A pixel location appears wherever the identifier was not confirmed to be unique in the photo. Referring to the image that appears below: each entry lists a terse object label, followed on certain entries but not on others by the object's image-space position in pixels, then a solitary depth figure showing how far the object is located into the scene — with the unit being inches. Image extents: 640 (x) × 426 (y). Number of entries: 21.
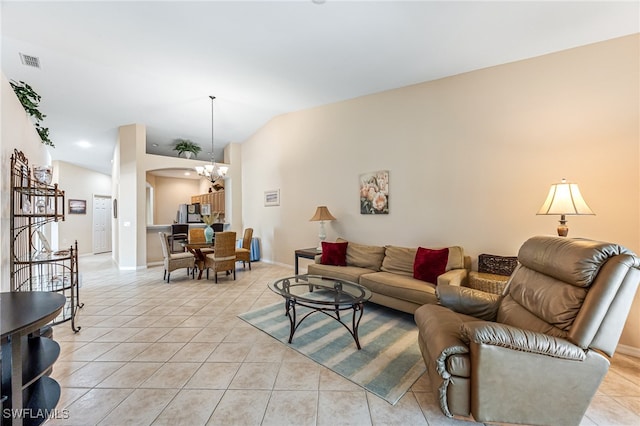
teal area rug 77.9
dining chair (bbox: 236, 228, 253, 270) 223.8
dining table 204.8
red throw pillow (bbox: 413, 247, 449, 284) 122.1
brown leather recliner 54.7
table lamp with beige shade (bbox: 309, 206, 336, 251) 183.5
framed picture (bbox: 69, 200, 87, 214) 318.0
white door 344.5
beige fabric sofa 113.7
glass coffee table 93.5
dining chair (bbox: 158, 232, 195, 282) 188.7
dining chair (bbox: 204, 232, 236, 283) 183.6
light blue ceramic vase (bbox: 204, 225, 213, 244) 217.0
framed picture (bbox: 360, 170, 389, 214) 163.6
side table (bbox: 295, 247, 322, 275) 177.5
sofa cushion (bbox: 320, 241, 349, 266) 160.2
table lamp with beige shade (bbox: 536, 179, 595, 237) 92.4
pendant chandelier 215.8
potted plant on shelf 277.1
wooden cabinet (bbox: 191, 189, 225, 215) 308.0
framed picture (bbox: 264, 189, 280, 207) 241.1
